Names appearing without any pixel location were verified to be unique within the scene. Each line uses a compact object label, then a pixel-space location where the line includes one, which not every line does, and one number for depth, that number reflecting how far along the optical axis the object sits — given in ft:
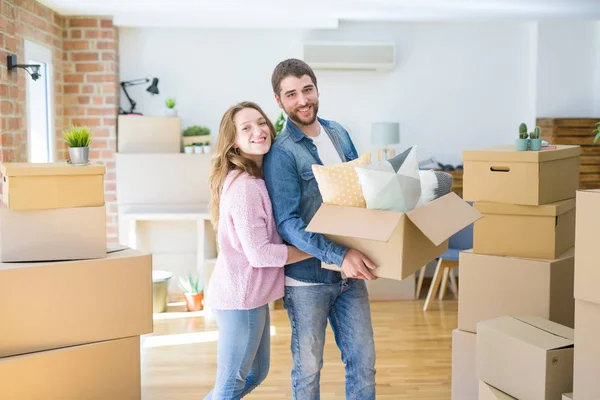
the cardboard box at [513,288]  9.29
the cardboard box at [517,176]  9.18
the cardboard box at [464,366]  9.87
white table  18.22
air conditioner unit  19.29
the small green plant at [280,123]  18.01
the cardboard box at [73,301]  8.89
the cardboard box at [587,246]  6.80
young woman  7.43
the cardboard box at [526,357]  7.72
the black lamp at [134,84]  19.16
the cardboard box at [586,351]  6.90
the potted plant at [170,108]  18.95
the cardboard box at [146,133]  18.85
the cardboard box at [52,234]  8.91
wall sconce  14.12
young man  7.50
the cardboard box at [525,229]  9.32
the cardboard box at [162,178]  18.76
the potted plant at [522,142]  9.50
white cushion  6.98
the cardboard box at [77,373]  8.96
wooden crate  19.35
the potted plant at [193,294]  17.42
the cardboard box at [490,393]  8.18
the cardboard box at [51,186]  8.77
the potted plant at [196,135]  19.21
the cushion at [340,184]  7.20
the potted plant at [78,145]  9.31
